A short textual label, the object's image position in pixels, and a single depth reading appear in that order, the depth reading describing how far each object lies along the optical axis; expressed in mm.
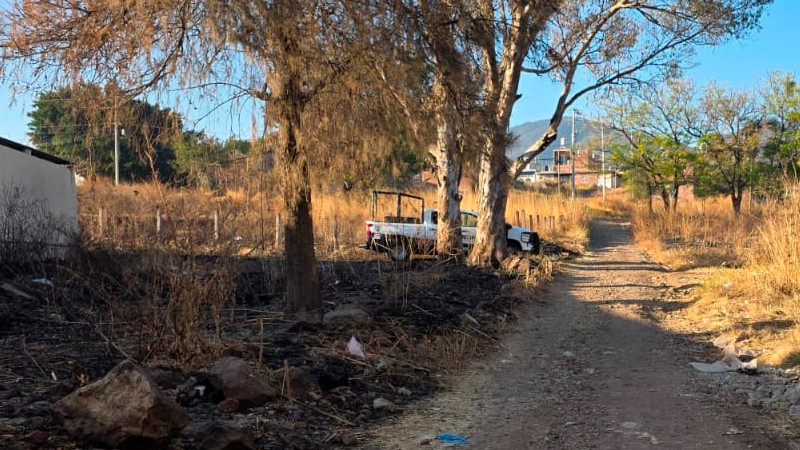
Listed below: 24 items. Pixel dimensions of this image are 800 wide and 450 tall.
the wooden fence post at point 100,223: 12423
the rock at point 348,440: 4738
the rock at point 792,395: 5544
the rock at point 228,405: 4965
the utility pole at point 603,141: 42569
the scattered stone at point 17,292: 9023
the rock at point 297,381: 5523
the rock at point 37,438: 3783
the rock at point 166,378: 5246
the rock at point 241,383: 5086
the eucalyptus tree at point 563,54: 14375
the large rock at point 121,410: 3977
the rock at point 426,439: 4881
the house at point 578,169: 48906
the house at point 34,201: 11109
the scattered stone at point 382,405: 5652
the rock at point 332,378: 5838
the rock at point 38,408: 4395
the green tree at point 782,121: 31594
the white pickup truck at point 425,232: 18250
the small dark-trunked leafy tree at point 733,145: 33500
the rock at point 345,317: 7980
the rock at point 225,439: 4000
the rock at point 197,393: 5090
